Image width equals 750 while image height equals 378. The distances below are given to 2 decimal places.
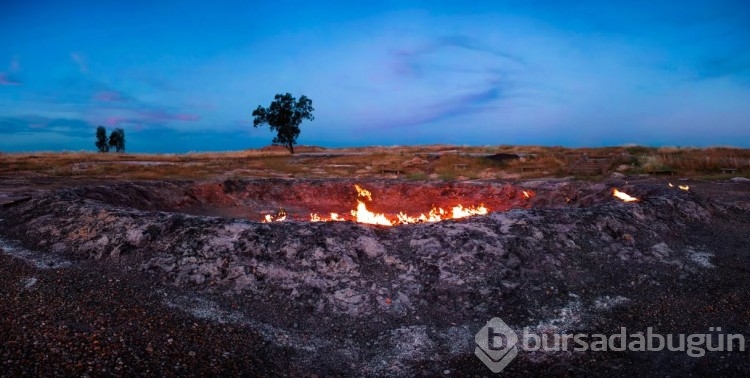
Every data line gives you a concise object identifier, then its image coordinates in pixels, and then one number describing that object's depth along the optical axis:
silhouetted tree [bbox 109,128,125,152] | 76.44
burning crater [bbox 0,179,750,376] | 6.09
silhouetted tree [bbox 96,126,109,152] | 75.31
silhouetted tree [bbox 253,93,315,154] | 56.91
